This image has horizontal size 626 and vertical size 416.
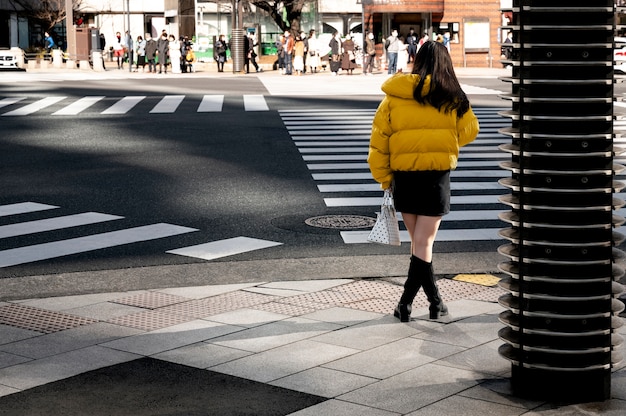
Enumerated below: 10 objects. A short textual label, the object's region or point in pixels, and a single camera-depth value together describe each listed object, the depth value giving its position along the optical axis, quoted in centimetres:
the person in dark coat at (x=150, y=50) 5159
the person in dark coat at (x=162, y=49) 5083
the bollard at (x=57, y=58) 5877
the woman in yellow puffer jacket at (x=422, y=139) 671
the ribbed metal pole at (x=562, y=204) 511
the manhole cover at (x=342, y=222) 1089
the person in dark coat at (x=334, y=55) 4794
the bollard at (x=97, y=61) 5559
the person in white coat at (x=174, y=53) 5075
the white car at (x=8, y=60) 4919
